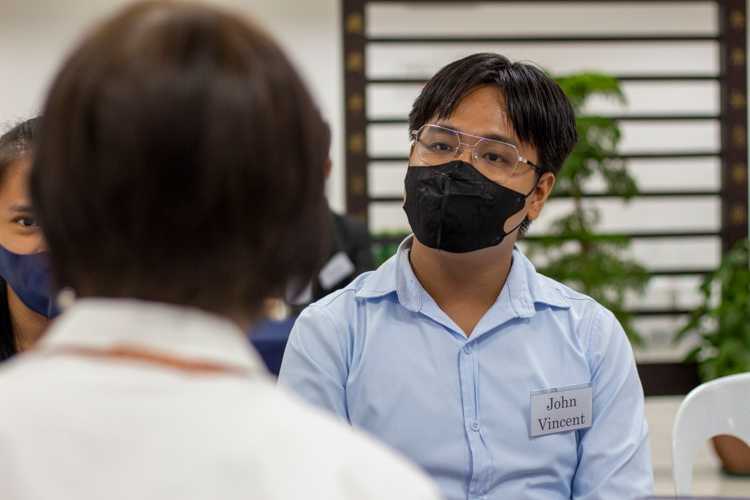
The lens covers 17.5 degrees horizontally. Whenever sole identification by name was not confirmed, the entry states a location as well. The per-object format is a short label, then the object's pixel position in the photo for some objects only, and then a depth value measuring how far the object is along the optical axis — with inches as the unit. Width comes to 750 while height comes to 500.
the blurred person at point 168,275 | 70.2
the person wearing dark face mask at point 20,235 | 123.4
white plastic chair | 124.5
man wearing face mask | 119.1
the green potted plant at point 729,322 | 217.8
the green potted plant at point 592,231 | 232.3
